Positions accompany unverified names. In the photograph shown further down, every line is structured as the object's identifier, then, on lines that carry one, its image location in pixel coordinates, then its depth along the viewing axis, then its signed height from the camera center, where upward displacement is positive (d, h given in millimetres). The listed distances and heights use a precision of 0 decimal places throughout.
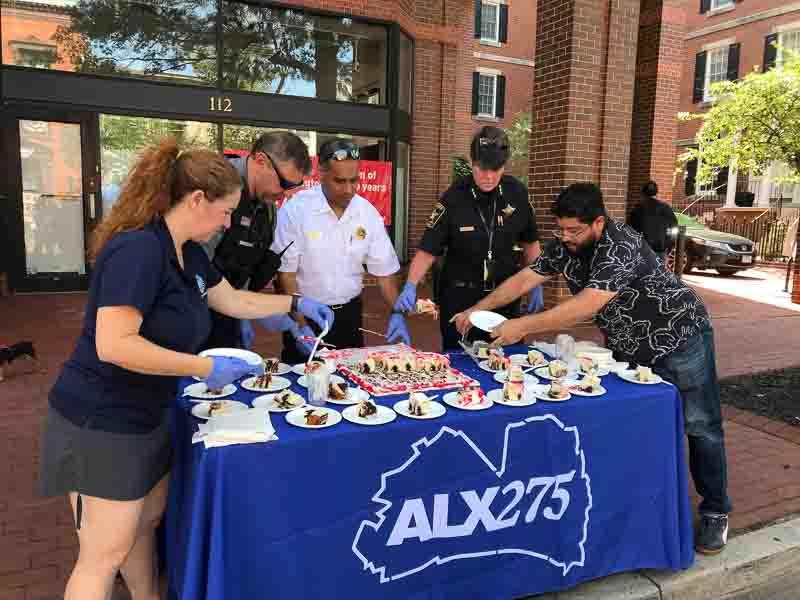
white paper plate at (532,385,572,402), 2305 -659
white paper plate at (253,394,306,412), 2129 -672
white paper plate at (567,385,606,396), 2348 -653
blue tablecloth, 1812 -966
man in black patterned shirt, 2496 -410
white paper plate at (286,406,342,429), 1979 -667
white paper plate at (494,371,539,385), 2502 -656
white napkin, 1798 -658
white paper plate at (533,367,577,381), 2600 -662
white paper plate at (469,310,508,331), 2848 -469
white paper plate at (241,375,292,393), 2371 -674
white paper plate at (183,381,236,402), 2258 -675
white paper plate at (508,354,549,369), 2846 -662
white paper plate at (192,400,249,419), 2049 -666
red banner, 9344 +512
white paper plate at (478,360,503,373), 2723 -660
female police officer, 3438 -112
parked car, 13531 -587
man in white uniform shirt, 3180 -189
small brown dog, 4742 -1153
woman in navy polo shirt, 1678 -452
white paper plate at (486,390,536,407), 2227 -659
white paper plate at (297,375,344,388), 2334 -656
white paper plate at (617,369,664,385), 2520 -640
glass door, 8156 +140
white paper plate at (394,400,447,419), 2074 -663
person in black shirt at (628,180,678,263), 7684 +27
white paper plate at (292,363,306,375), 2642 -671
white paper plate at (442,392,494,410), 2174 -662
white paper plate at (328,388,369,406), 2211 -664
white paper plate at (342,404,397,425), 2002 -666
